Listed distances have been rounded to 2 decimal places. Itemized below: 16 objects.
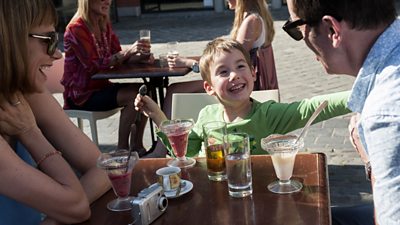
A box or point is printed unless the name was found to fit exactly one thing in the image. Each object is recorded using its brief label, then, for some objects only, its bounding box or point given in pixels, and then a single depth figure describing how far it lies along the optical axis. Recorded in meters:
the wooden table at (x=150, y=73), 4.64
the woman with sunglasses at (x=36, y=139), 1.88
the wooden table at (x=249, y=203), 1.85
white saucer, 2.08
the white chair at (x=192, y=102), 3.58
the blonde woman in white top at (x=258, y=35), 4.64
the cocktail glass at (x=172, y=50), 4.93
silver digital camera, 1.86
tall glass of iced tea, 2.20
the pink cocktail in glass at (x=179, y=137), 2.35
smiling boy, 2.86
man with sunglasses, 1.41
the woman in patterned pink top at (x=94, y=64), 4.90
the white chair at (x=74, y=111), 4.90
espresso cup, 2.10
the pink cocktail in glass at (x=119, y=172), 2.01
